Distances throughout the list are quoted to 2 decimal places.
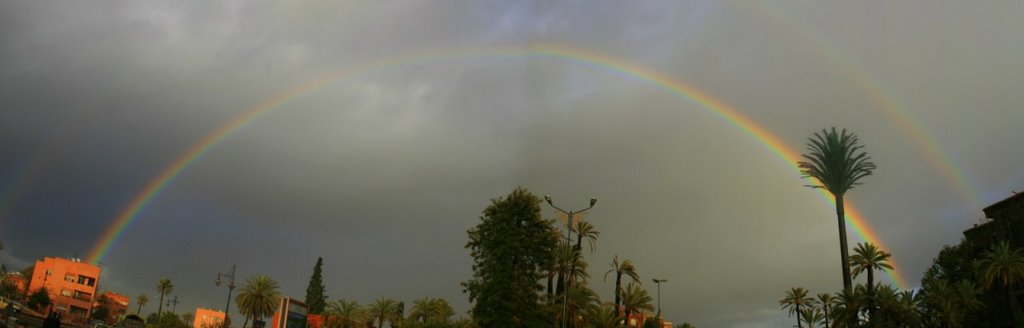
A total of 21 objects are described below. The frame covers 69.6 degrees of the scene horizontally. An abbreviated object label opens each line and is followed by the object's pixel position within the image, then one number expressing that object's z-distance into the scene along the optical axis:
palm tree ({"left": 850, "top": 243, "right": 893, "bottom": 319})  69.75
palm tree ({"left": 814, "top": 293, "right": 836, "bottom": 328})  92.88
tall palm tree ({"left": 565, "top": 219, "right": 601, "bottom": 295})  70.06
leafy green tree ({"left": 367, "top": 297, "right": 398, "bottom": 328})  87.38
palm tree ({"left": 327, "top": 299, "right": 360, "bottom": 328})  88.38
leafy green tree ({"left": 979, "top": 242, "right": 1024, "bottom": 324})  64.75
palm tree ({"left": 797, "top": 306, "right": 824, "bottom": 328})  93.31
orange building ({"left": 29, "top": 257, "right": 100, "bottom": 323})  128.57
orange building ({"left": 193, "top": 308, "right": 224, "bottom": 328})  175.62
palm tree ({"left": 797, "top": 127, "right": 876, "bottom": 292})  71.12
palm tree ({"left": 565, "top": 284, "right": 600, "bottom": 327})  63.34
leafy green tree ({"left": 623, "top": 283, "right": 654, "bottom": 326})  70.06
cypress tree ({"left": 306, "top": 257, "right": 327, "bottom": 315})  117.19
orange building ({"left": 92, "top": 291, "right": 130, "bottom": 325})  153.25
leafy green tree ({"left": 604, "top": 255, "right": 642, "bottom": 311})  70.35
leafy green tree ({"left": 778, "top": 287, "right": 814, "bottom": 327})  98.38
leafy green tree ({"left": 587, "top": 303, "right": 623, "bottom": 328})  66.03
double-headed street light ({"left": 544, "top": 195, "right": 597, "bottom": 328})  40.72
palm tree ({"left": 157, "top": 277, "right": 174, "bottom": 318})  165.25
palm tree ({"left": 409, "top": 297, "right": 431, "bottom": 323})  78.88
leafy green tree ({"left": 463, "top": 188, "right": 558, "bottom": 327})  57.84
